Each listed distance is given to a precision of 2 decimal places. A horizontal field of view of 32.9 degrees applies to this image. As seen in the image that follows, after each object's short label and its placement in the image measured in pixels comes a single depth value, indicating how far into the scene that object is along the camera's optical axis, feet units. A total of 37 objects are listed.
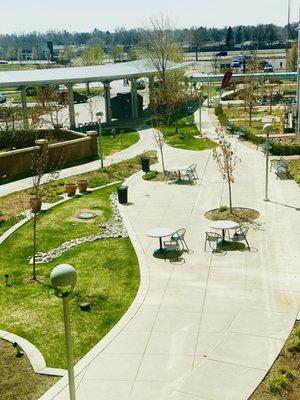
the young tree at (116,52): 433.48
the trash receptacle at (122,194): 77.77
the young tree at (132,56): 359.99
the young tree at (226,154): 68.34
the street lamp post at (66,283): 26.45
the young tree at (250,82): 157.15
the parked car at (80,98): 235.81
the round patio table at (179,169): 87.76
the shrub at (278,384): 32.81
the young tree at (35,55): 561.02
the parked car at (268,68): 252.19
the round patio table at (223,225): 59.08
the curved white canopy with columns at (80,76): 137.90
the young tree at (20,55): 564.30
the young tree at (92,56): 320.60
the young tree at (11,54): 604.90
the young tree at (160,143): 92.84
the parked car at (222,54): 461.29
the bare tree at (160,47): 173.61
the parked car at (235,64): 326.85
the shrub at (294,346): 37.59
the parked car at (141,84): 287.11
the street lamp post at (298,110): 117.41
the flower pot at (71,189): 83.46
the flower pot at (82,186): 85.10
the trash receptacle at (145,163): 96.07
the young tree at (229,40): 568.20
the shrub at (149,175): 91.81
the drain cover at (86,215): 72.95
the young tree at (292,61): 245.86
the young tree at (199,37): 544.62
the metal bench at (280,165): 88.79
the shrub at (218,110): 161.80
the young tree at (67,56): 484.33
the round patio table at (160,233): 57.52
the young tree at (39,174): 54.49
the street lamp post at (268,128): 71.31
